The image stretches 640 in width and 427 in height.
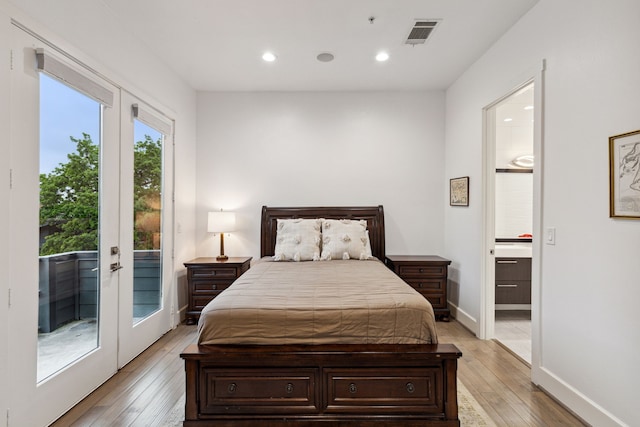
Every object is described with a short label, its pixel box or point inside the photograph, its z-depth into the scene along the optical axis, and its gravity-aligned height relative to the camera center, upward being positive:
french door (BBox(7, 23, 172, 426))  1.95 -0.14
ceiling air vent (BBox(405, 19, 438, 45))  2.95 +1.63
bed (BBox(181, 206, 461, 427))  2.04 -1.02
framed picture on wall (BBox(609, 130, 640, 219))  1.83 +0.22
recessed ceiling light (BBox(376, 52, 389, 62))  3.56 +1.65
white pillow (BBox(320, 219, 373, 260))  3.96 -0.31
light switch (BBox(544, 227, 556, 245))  2.49 -0.15
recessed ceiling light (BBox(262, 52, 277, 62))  3.56 +1.64
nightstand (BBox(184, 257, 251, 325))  4.04 -0.78
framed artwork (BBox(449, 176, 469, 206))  3.96 +0.28
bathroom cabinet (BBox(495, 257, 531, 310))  4.22 -0.81
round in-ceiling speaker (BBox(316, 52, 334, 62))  3.57 +1.64
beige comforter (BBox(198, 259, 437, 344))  2.13 -0.66
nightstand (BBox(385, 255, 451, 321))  4.20 -0.77
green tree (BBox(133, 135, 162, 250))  3.23 +0.20
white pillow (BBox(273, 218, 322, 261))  3.93 -0.31
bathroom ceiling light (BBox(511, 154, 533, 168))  4.75 +0.74
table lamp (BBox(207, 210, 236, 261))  4.28 -0.13
